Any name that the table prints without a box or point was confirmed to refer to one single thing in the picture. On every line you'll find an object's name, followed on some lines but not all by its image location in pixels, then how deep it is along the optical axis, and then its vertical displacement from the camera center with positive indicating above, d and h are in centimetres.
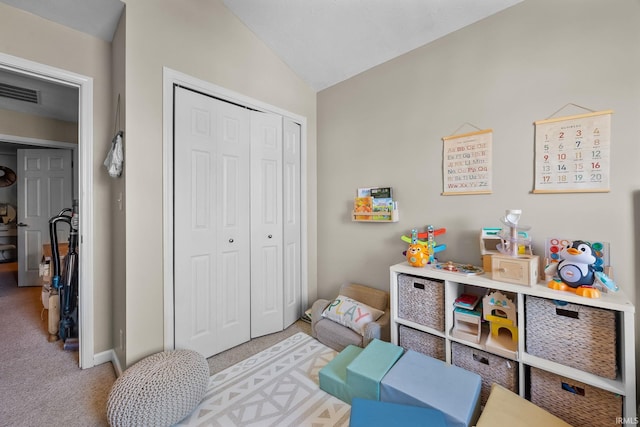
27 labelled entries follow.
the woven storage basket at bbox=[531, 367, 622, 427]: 112 -88
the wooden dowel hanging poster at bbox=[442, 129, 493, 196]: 169 +34
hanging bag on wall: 165 +36
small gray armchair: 190 -90
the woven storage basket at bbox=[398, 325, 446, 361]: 163 -87
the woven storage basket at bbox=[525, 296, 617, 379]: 112 -58
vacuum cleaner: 212 -64
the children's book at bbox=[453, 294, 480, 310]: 156 -56
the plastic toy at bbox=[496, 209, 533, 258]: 142 -15
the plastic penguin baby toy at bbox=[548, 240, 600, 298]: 121 -28
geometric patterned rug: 139 -113
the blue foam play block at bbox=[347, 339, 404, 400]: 138 -90
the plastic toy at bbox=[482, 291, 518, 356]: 139 -61
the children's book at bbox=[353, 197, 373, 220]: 224 +6
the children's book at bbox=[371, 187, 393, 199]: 214 +17
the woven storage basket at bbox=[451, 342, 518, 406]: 136 -88
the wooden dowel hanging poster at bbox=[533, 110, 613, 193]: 134 +33
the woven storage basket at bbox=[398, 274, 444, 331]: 159 -58
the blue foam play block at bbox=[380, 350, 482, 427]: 116 -89
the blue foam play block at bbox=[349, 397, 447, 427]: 107 -89
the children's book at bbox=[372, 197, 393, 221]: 210 +5
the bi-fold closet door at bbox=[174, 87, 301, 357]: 187 -9
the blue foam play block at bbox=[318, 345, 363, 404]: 151 -101
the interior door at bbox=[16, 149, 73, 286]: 368 +18
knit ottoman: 123 -92
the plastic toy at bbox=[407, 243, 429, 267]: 168 -29
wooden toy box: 129 -30
